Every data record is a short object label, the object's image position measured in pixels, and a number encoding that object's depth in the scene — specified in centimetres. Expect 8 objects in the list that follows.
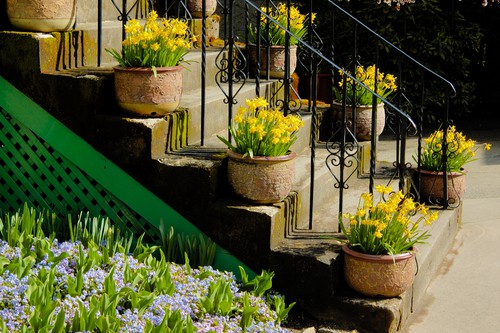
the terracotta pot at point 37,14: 892
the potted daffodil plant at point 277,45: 1206
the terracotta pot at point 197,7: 1285
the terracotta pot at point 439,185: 1083
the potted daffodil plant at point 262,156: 834
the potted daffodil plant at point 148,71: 865
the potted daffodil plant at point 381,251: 802
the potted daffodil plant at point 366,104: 1150
